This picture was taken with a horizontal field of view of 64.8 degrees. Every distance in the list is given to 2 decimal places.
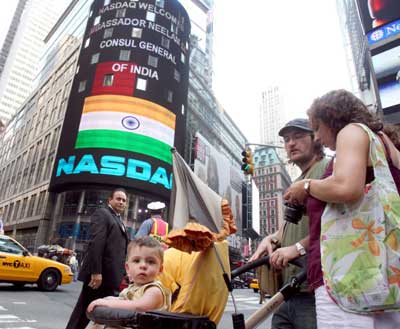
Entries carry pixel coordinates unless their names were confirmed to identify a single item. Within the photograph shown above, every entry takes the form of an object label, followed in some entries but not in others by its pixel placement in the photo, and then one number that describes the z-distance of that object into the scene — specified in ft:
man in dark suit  11.97
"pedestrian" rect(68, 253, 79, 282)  68.49
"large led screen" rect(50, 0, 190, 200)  97.19
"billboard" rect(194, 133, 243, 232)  128.41
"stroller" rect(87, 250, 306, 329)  3.99
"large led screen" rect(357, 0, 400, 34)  56.29
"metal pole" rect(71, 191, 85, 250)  98.68
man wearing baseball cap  5.74
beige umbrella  5.51
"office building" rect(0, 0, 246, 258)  102.74
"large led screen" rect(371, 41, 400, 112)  50.37
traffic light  41.29
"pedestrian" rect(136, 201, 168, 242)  17.02
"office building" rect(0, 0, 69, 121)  339.98
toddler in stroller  5.45
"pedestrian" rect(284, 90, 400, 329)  3.95
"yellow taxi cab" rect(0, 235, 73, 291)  30.27
